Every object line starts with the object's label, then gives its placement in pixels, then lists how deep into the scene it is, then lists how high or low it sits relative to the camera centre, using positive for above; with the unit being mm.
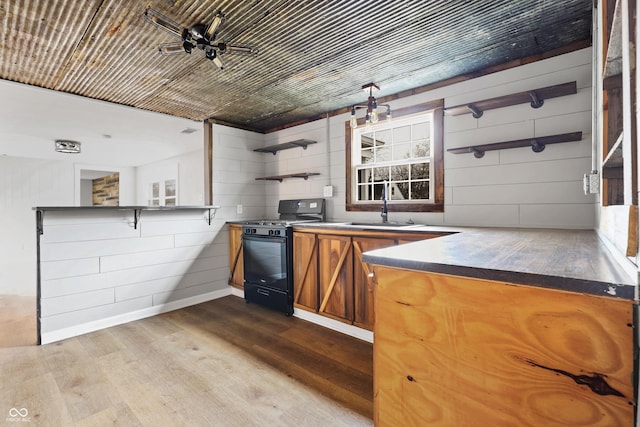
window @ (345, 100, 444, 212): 2822 +519
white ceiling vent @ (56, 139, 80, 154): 4684 +1061
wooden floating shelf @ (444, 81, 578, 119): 2107 +850
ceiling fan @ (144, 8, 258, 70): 1794 +1122
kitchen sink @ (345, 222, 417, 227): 2758 -124
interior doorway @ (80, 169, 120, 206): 7712 +704
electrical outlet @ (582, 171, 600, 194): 1568 +152
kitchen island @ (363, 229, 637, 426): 670 -338
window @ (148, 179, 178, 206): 6426 +436
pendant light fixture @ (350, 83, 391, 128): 2709 +976
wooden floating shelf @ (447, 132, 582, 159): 2090 +514
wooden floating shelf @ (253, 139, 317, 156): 3718 +857
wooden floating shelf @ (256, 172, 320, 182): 3762 +466
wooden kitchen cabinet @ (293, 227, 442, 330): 2473 -548
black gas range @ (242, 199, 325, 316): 3109 -517
